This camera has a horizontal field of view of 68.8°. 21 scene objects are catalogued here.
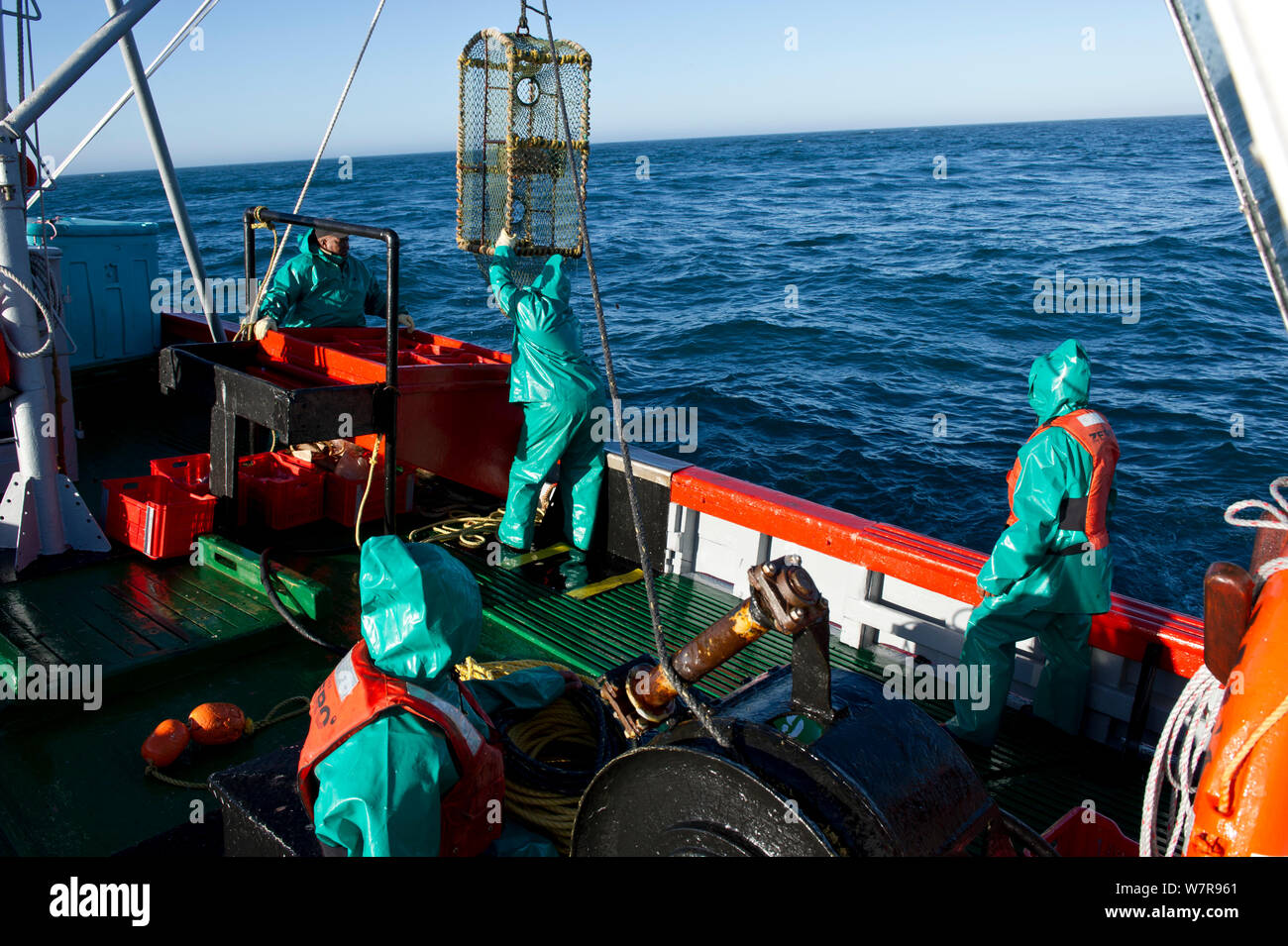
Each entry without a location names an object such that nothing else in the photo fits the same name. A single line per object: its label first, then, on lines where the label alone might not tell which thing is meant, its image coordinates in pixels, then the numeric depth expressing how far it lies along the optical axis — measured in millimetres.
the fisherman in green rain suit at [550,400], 5535
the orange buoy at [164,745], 3543
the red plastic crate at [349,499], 5746
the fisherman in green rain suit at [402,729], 2115
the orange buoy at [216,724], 3703
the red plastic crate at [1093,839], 2945
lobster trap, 6422
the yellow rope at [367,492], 5027
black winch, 1798
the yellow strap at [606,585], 5328
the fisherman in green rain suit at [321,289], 6504
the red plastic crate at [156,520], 5039
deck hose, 4426
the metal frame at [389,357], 4840
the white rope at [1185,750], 1653
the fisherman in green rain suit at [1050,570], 3953
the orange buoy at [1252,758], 1337
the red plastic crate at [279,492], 5484
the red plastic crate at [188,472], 5498
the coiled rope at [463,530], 5801
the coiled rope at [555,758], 2789
